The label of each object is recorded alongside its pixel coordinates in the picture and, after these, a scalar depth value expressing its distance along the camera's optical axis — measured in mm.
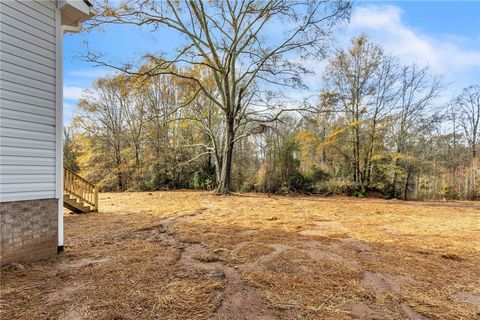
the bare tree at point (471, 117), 16047
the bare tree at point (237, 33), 9625
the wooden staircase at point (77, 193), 6838
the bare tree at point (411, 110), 12359
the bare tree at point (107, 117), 15453
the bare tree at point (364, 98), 12281
